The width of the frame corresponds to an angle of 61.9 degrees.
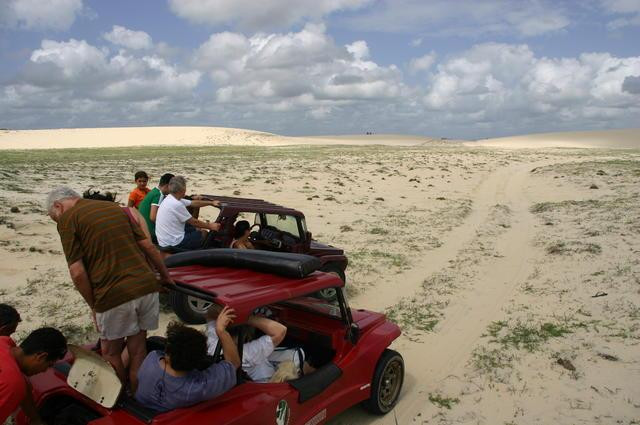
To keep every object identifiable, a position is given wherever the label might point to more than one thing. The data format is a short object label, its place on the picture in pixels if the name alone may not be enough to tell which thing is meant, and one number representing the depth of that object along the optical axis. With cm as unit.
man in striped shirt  372
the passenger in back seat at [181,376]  327
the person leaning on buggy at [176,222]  701
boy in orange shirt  870
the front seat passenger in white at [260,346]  388
